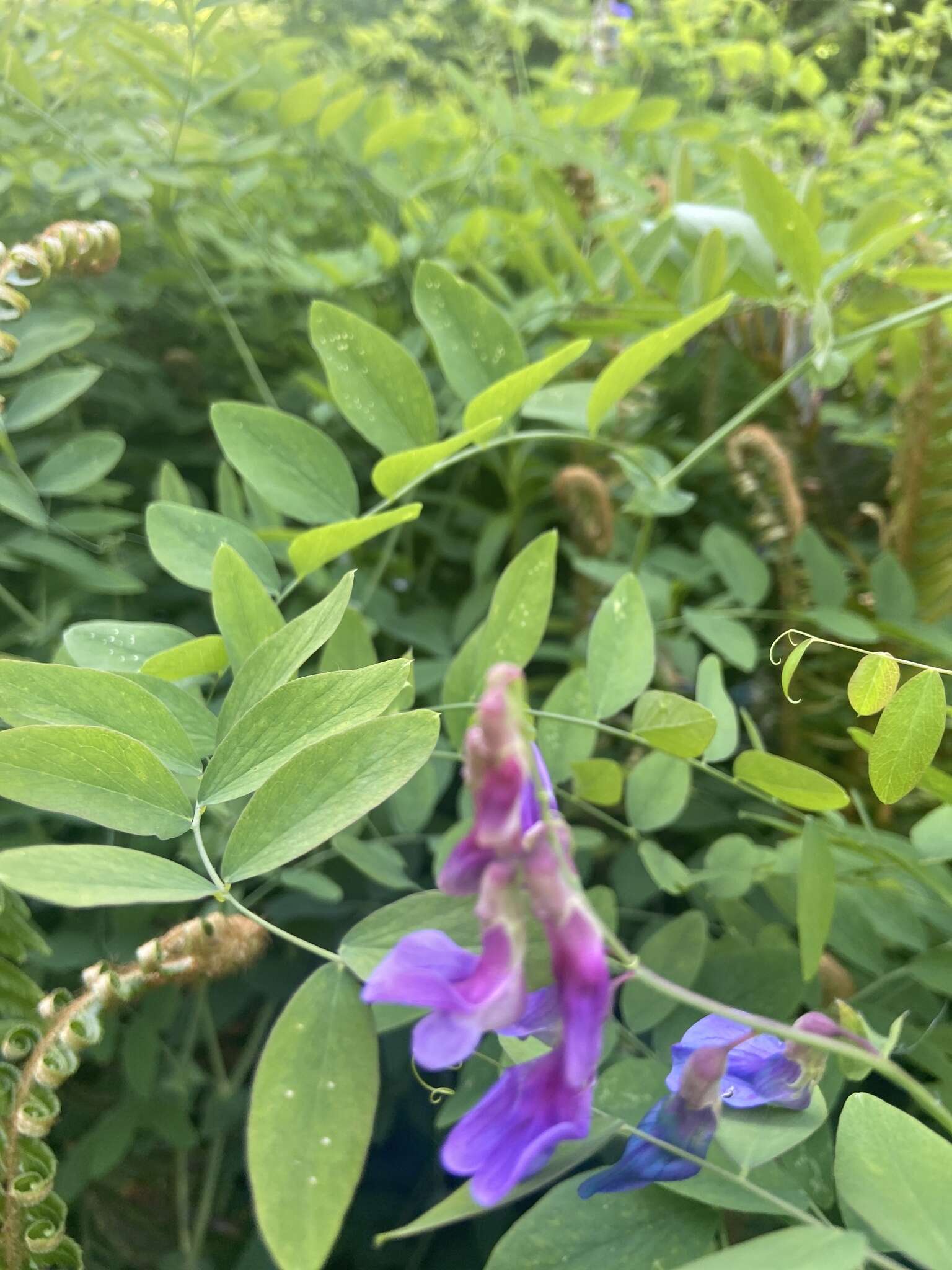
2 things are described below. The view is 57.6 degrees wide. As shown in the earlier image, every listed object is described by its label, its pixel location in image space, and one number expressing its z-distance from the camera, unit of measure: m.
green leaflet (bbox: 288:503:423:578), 0.36
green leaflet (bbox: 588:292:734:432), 0.40
